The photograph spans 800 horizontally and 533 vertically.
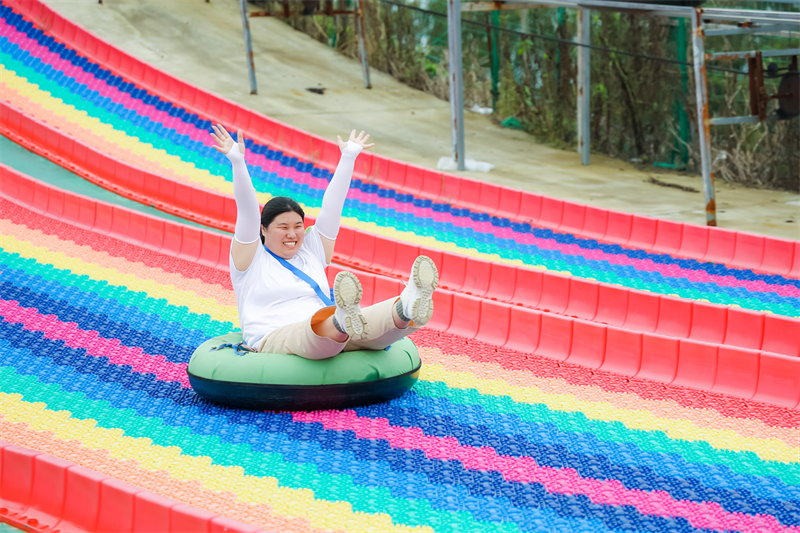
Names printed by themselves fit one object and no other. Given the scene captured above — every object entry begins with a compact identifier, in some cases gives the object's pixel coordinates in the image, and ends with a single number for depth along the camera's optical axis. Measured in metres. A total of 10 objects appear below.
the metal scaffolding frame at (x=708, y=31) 12.91
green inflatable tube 7.07
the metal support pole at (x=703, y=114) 13.77
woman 6.49
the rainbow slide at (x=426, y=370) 5.96
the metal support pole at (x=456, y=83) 17.09
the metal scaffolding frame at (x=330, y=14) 20.77
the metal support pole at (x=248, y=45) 20.70
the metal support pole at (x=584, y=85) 18.73
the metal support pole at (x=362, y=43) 22.95
